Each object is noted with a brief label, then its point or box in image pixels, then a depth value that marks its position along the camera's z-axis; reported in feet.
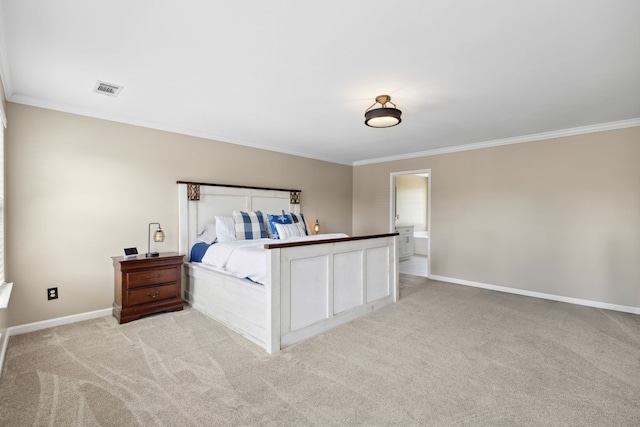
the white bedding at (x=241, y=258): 9.30
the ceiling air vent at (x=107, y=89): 8.75
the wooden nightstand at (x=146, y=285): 10.46
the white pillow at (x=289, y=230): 13.79
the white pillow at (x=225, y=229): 12.95
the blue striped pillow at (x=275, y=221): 13.91
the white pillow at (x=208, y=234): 13.15
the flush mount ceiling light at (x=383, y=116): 9.30
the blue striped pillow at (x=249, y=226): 13.38
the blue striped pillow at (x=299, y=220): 15.37
